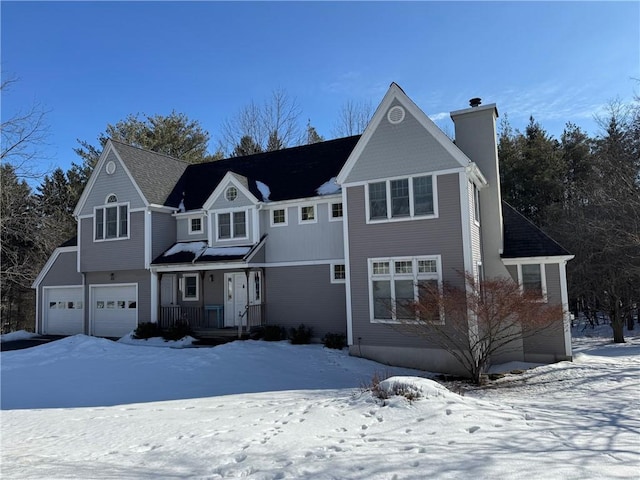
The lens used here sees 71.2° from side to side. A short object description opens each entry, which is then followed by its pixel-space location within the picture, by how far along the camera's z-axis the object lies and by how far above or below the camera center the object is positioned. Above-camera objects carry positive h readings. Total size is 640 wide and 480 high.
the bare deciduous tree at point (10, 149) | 17.17 +5.28
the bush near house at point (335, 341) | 16.06 -2.33
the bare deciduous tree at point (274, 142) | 36.19 +11.05
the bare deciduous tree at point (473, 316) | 12.55 -1.29
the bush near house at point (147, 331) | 18.75 -2.03
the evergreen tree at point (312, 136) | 38.37 +12.18
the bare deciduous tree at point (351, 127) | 34.97 +11.65
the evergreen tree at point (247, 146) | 36.78 +11.01
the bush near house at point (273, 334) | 17.08 -2.12
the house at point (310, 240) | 14.68 +1.48
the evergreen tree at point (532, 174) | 32.19 +6.94
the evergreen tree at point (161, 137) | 38.26 +12.56
